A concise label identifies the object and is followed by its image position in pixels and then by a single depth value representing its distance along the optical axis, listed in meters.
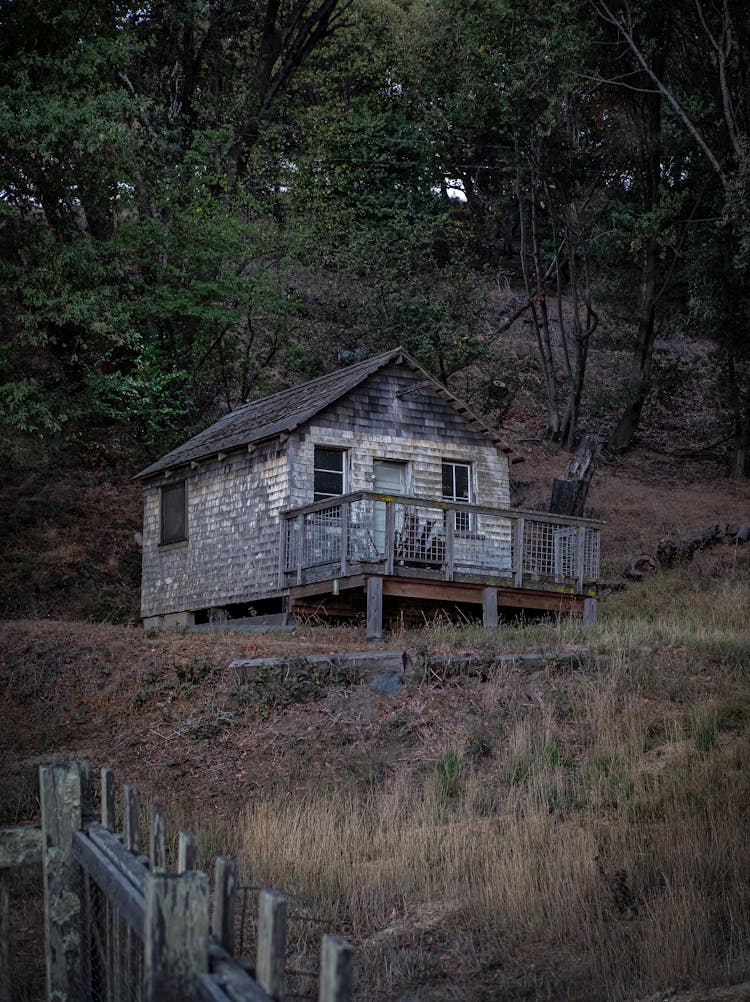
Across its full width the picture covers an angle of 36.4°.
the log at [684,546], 26.33
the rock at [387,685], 14.95
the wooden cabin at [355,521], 20.61
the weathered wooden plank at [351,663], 15.35
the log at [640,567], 26.05
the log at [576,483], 26.20
